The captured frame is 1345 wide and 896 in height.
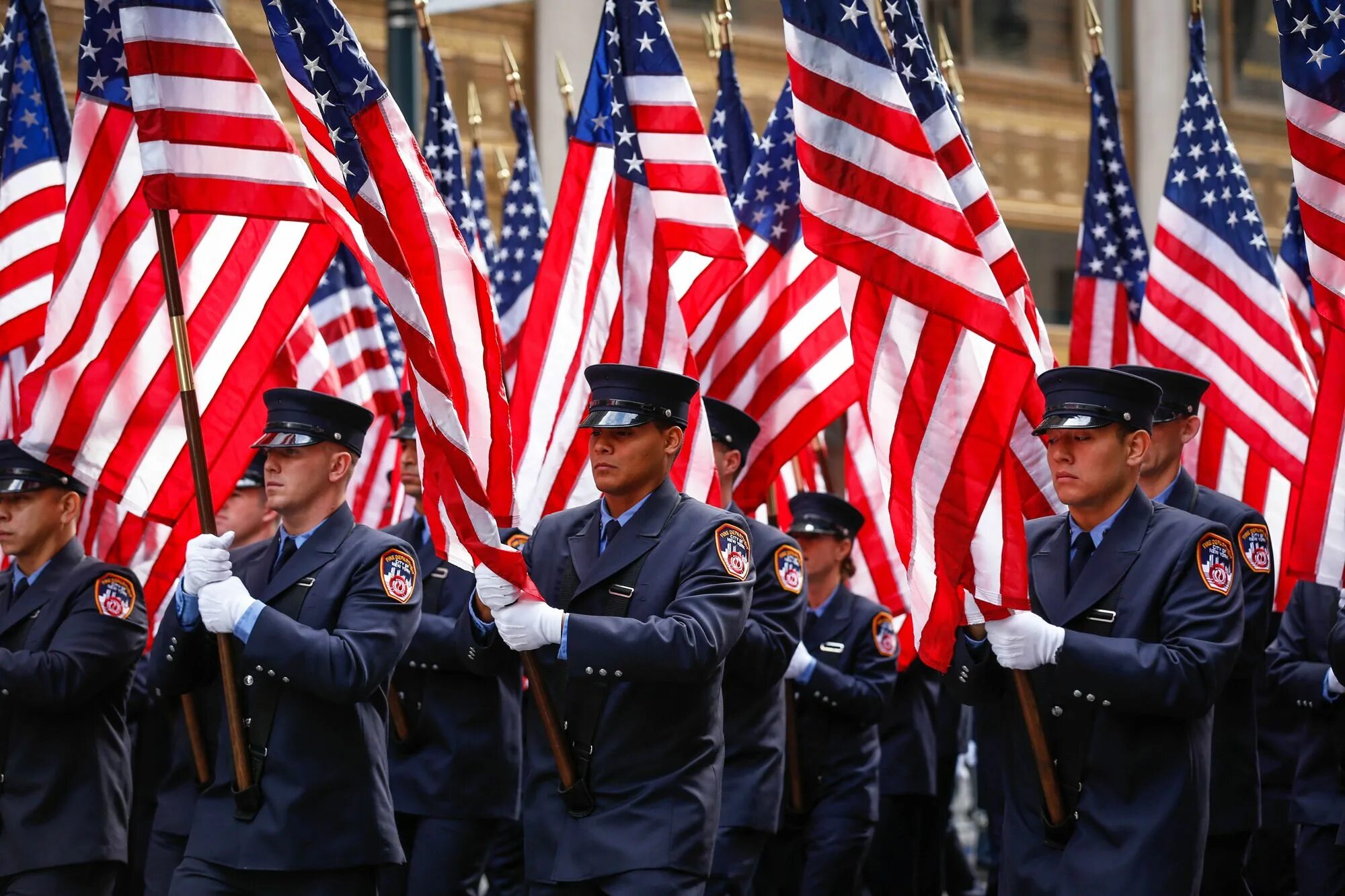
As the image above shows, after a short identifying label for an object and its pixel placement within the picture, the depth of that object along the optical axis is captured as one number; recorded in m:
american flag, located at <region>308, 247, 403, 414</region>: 20.98
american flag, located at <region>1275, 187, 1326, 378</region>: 22.22
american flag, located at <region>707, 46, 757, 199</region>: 21.52
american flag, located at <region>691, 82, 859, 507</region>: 18.17
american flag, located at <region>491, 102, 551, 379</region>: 22.81
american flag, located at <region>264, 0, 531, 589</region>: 11.86
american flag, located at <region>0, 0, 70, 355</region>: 17.14
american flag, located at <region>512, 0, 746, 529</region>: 16.97
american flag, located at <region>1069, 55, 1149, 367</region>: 21.52
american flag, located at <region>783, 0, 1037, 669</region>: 11.47
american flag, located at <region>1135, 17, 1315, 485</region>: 18.69
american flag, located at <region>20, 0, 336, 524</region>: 14.32
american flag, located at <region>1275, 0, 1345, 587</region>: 13.90
